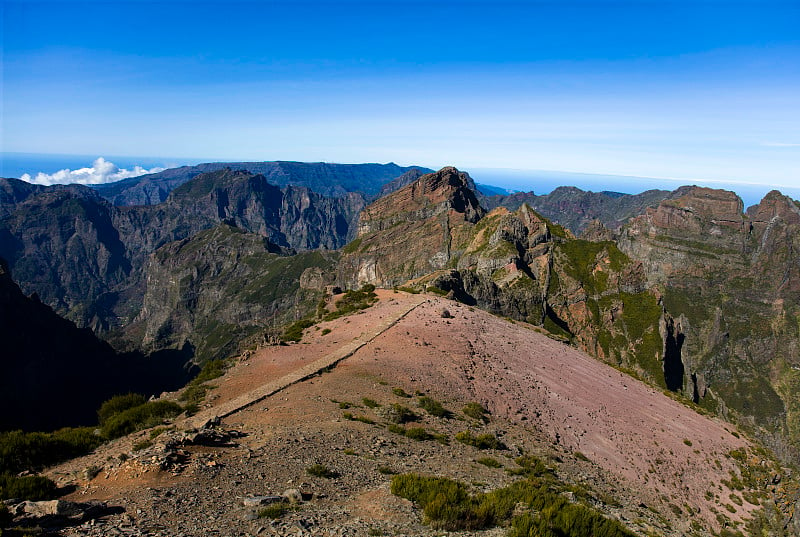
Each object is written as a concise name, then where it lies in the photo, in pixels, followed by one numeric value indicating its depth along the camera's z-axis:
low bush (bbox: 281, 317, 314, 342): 39.25
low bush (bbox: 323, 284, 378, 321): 49.22
